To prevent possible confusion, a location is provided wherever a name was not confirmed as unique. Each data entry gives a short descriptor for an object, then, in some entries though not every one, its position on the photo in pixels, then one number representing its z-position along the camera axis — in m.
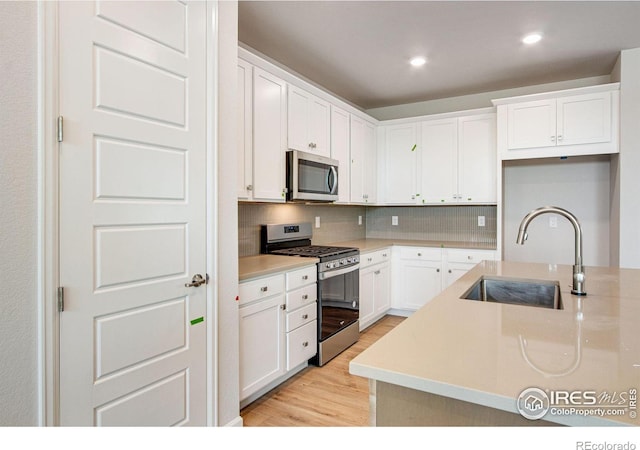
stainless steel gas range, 2.98
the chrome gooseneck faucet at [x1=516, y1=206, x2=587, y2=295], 1.48
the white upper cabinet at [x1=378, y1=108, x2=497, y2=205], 4.07
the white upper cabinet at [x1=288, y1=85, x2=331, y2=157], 3.05
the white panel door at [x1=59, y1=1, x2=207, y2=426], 1.37
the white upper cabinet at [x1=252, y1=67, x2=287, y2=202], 2.67
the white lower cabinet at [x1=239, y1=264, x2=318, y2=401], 2.28
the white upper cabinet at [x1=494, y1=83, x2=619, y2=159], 3.37
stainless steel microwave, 2.98
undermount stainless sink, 1.82
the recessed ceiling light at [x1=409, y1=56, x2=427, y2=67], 3.39
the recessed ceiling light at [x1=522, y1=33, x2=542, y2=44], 2.93
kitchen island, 0.72
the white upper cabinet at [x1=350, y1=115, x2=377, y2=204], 4.06
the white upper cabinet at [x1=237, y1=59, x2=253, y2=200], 2.51
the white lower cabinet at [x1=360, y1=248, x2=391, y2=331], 3.68
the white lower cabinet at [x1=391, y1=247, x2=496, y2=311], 3.96
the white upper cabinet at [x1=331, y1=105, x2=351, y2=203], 3.66
